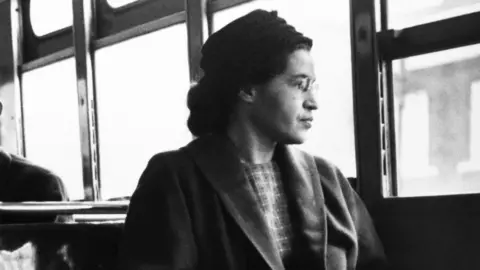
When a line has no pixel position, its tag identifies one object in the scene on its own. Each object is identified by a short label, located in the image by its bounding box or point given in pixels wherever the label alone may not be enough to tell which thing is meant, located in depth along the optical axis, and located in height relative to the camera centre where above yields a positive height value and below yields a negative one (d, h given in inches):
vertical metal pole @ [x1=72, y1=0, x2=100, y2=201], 158.7 +12.1
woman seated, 54.6 -4.4
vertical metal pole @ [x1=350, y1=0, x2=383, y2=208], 89.5 +3.2
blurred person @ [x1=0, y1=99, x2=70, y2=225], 102.3 -6.5
